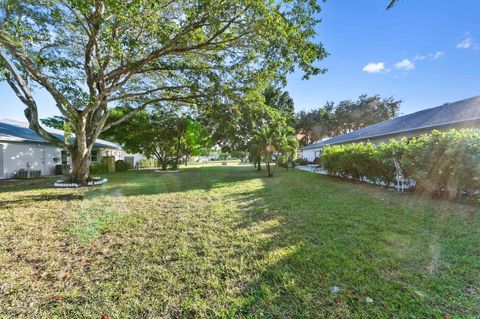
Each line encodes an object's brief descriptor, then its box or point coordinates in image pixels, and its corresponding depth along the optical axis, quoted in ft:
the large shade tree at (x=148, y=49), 21.59
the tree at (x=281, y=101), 91.50
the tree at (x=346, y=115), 127.13
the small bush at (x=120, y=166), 70.54
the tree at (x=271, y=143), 48.47
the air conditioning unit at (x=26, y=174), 43.13
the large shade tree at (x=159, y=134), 63.00
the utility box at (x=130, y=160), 81.07
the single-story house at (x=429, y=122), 33.96
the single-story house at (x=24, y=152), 41.06
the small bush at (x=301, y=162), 94.43
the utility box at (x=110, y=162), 65.62
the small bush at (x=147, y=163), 91.20
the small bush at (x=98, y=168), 59.64
